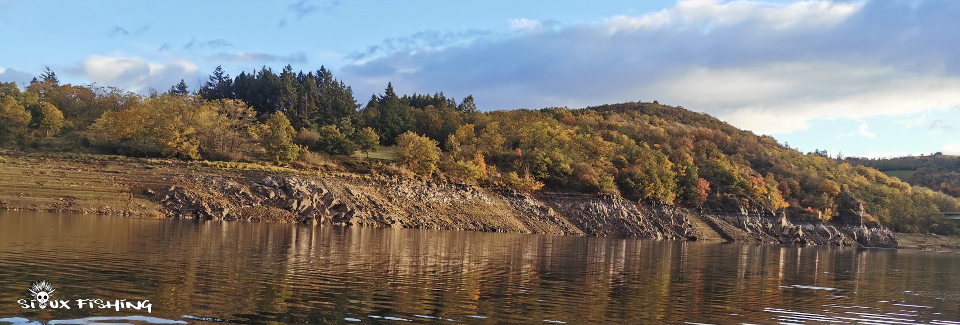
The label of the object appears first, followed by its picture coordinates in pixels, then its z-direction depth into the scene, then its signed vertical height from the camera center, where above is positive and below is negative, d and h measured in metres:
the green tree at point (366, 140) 103.53 +6.34
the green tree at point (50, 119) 96.62 +6.46
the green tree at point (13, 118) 89.50 +6.23
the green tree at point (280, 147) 87.56 +3.82
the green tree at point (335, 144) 100.38 +5.36
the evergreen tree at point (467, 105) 163.25 +19.89
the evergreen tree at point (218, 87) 143.16 +18.87
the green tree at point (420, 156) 90.31 +3.79
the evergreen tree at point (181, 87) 163.90 +20.70
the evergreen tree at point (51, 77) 162.73 +21.43
